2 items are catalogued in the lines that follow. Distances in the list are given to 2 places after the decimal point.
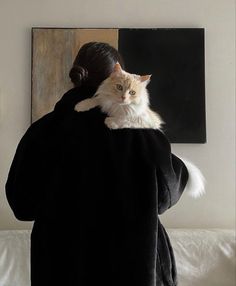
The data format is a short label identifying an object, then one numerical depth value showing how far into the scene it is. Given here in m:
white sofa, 1.96
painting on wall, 2.25
